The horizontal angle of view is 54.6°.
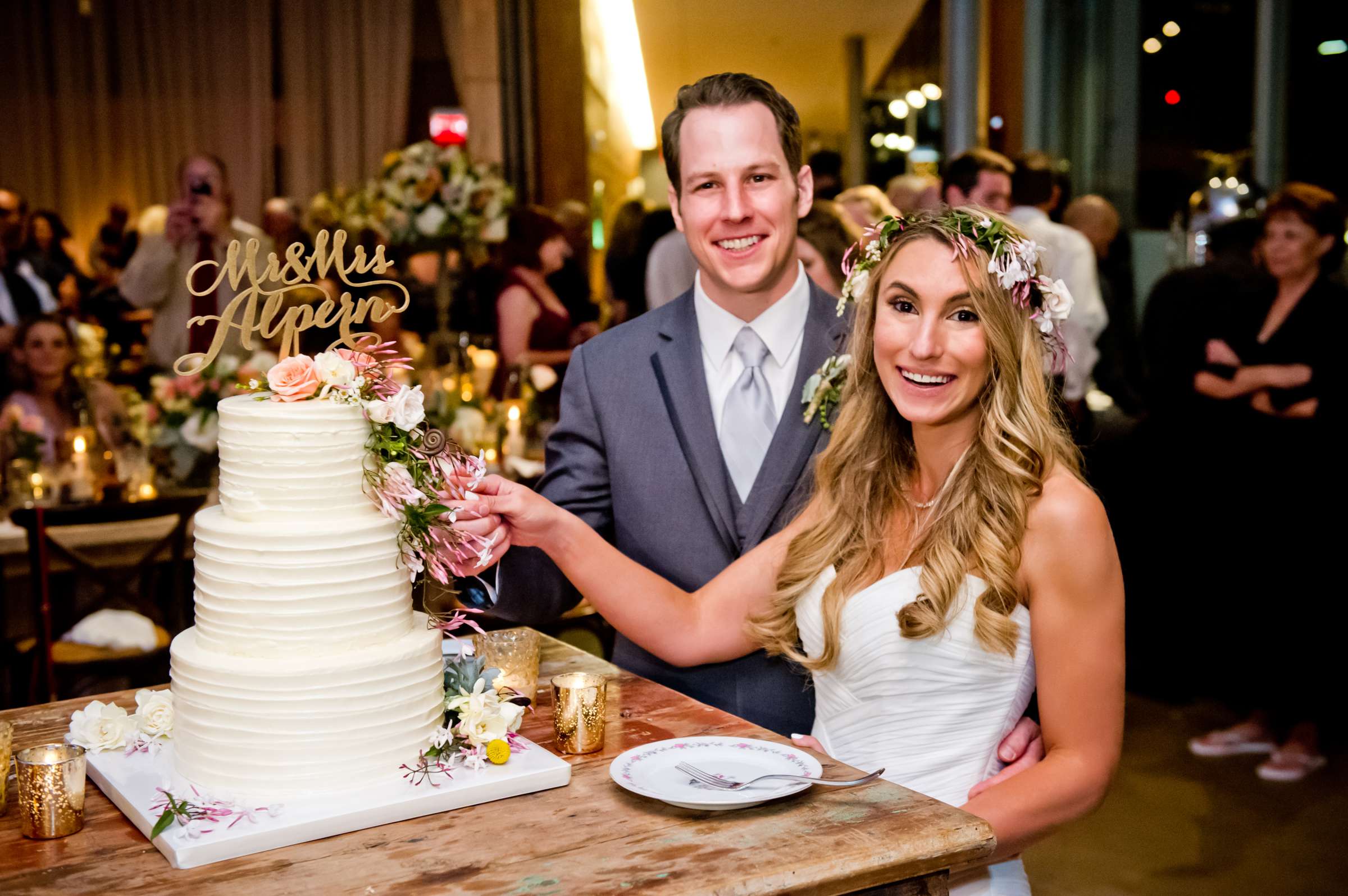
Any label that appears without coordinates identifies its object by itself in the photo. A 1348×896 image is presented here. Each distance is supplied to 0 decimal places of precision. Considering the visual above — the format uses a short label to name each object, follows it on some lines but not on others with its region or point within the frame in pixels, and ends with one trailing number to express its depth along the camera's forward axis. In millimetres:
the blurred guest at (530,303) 6211
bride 2008
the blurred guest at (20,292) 6508
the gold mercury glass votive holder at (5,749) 1672
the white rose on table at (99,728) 1810
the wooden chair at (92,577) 3750
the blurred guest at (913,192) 7792
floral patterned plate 1614
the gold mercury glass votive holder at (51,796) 1563
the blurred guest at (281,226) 8562
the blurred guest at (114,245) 9062
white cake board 1505
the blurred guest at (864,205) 5820
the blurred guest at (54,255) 7355
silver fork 1664
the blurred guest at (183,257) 5793
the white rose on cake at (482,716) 1756
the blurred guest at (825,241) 4059
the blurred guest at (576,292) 6652
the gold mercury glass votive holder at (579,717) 1833
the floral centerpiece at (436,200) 5723
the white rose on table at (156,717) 1843
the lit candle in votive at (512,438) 5297
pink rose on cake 1718
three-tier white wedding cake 1630
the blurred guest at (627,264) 6074
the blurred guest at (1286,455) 5082
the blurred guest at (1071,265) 5691
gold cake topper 1691
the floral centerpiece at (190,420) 4680
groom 2502
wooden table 1422
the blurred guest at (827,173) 6645
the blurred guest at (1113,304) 6355
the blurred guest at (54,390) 4750
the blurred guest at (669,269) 5629
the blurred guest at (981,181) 5453
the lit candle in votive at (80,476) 4496
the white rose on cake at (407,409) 1725
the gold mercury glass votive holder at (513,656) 2092
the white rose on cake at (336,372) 1722
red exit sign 9320
